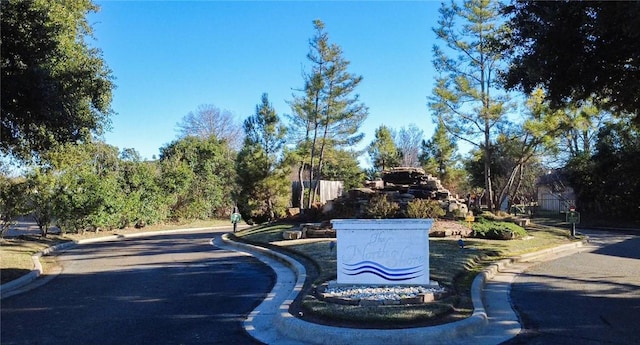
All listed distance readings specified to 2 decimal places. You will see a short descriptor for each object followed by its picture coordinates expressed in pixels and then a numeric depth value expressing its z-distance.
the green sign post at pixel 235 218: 22.78
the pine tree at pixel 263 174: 30.39
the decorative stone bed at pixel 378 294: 7.75
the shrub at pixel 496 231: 17.61
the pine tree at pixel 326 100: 29.66
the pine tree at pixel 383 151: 45.41
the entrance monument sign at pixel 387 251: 8.68
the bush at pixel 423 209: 18.41
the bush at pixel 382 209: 18.33
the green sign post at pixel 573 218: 20.69
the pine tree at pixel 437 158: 44.75
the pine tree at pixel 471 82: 27.12
